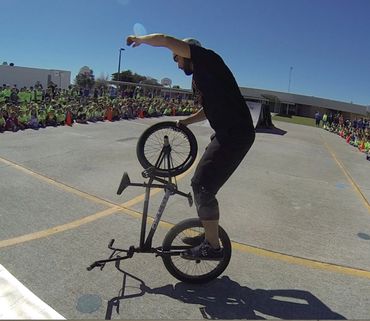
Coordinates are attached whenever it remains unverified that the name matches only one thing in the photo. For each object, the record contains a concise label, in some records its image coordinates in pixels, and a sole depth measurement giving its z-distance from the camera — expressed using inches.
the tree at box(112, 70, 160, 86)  3862.7
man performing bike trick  131.2
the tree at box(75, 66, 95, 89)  2510.0
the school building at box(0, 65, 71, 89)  1232.2
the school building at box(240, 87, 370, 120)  2773.1
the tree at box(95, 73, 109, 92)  2641.5
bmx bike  147.9
